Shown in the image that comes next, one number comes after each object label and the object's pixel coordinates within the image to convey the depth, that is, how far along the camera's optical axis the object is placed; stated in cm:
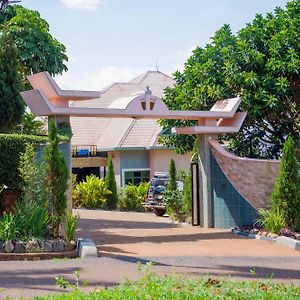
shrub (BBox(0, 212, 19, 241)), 1319
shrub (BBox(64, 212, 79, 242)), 1398
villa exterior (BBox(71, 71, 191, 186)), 3378
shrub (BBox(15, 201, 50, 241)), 1352
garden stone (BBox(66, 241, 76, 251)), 1370
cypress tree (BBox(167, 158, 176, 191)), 2608
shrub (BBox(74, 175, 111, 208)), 2980
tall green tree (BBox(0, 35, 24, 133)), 2108
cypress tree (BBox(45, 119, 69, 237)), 1416
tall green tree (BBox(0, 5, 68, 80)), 2288
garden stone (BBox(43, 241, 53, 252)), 1328
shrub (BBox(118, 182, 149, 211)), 2992
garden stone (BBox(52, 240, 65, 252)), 1342
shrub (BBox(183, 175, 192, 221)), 2106
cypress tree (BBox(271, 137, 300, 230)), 1686
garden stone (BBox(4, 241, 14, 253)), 1293
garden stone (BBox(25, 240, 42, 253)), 1309
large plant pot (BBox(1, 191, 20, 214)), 1900
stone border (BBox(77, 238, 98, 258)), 1292
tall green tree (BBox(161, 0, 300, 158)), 2042
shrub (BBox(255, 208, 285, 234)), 1672
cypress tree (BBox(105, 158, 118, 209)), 3029
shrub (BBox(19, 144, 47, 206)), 1414
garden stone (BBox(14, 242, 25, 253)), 1302
